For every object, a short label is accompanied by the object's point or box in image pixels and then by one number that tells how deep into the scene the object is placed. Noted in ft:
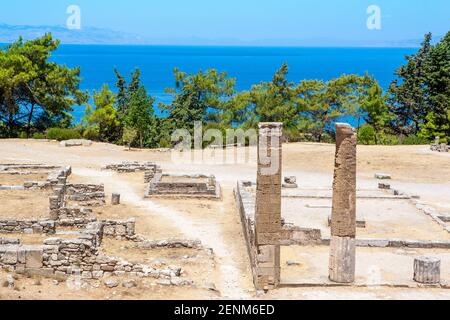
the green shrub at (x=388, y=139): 173.70
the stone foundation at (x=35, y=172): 92.91
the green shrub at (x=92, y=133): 164.14
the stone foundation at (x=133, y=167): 115.03
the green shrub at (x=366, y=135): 164.04
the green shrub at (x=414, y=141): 162.71
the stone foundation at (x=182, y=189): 93.15
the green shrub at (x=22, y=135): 162.83
